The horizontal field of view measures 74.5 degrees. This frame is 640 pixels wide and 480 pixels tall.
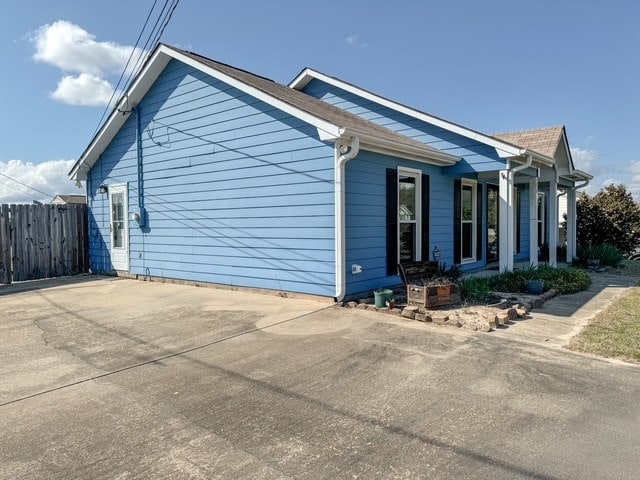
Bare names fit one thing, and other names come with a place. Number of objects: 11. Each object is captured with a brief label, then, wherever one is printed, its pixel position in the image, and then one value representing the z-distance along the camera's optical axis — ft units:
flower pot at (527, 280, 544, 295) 24.48
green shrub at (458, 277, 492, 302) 23.12
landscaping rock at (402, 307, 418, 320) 19.35
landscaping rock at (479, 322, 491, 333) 17.37
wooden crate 20.76
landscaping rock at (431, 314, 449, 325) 18.48
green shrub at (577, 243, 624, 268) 42.52
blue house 23.40
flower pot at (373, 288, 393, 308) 21.22
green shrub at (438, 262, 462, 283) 24.99
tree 51.39
